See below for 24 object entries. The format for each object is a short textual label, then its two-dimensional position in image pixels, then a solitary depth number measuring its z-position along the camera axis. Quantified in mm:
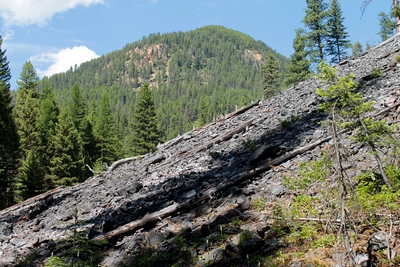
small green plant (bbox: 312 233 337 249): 5151
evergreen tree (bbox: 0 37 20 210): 23812
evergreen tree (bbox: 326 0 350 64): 42625
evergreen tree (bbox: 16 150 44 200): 26105
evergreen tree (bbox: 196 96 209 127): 82875
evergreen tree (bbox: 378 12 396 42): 55069
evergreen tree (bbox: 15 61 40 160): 35531
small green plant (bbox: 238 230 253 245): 6057
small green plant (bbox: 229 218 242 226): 6980
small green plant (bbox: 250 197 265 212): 7448
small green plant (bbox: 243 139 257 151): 12041
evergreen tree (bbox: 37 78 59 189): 34500
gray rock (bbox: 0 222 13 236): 11547
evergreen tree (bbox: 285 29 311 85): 41938
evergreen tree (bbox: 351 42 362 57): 99062
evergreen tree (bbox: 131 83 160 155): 42531
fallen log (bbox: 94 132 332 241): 8469
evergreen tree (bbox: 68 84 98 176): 45750
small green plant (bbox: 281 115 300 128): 12775
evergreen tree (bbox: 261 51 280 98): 59469
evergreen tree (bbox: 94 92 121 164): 47531
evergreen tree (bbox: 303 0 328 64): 39031
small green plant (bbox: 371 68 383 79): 13734
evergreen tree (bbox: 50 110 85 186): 31969
